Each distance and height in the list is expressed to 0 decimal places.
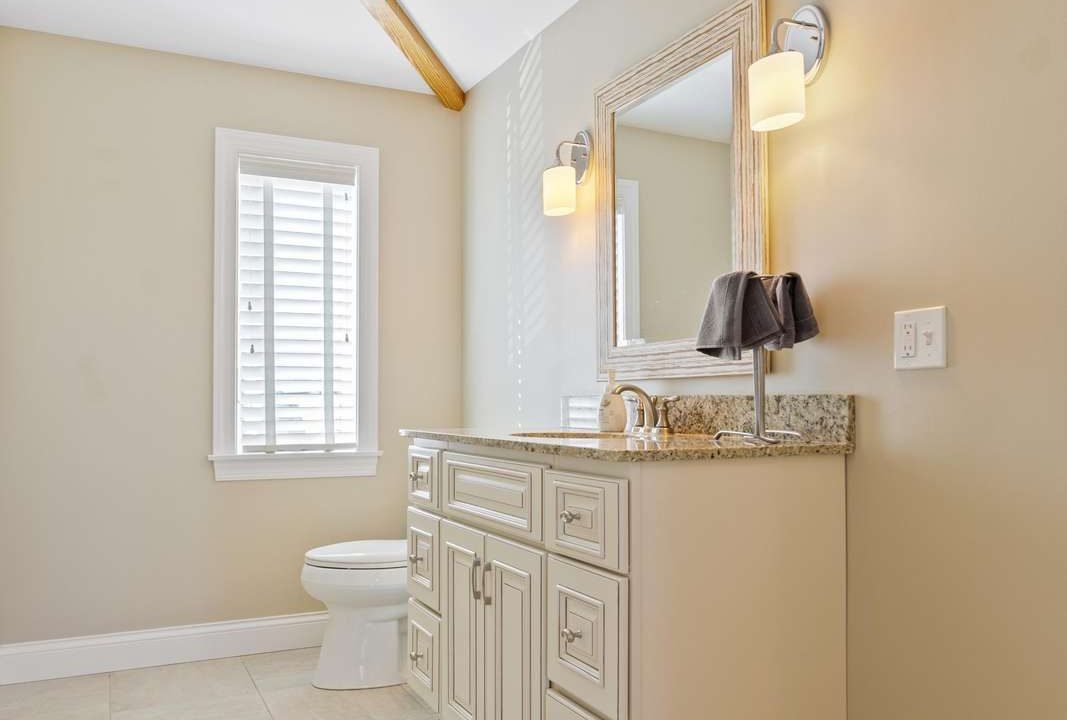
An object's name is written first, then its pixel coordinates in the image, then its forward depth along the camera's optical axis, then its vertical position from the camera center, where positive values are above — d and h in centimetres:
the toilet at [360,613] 292 -76
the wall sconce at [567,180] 280 +66
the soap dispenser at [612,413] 242 -7
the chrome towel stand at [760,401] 188 -3
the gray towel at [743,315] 180 +15
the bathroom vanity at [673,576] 158 -36
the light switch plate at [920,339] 158 +9
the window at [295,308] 338 +30
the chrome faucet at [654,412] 229 -7
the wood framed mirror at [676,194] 210 +51
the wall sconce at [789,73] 184 +66
